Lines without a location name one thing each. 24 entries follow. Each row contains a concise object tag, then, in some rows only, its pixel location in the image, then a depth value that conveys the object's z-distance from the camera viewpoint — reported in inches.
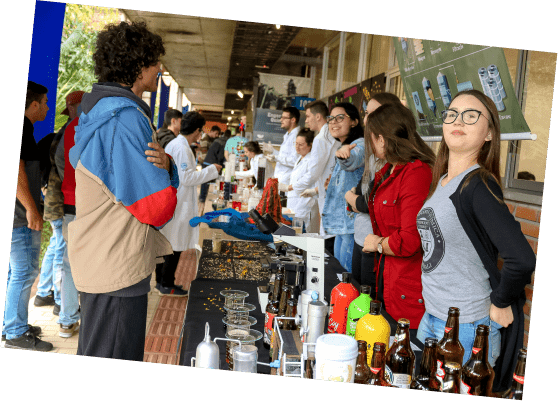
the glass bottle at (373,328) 44.6
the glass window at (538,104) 76.6
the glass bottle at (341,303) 52.4
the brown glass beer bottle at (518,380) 42.6
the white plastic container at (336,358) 38.9
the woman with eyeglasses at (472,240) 48.4
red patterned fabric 127.8
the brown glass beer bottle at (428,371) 42.0
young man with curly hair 53.9
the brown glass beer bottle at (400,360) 42.1
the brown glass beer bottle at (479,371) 42.3
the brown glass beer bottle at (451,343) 44.2
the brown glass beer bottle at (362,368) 42.2
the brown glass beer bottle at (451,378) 39.8
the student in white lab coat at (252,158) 222.2
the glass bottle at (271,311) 52.4
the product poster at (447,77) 81.2
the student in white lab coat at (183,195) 143.9
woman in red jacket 67.3
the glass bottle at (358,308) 47.9
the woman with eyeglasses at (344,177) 108.1
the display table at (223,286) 54.3
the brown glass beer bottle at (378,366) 40.6
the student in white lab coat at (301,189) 158.9
